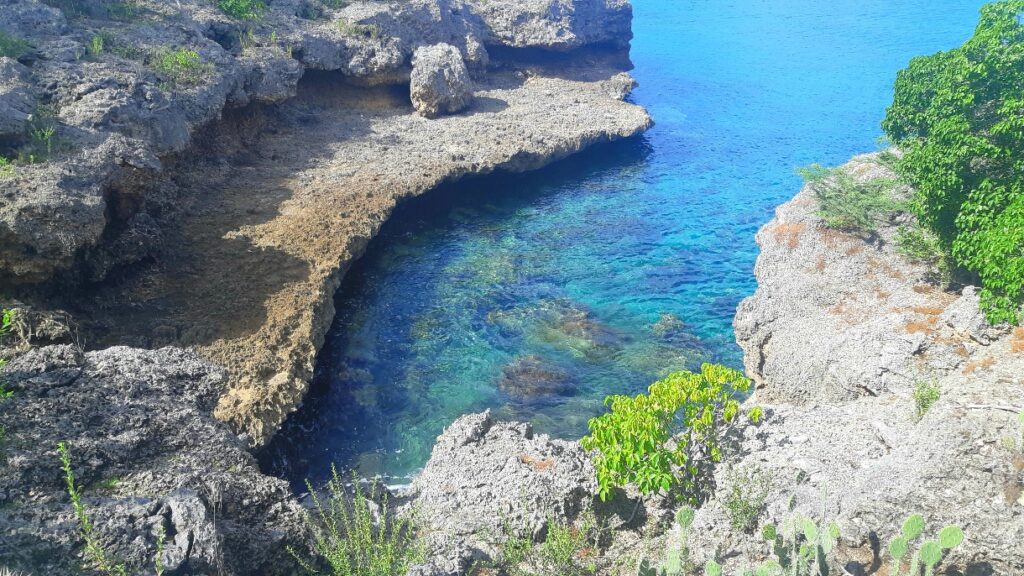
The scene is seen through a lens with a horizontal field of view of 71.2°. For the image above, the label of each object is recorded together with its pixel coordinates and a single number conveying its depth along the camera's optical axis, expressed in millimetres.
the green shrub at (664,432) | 9195
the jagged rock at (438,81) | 29234
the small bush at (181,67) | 21406
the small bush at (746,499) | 8695
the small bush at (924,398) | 10195
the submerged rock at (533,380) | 16281
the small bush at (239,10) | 27266
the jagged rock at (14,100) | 16047
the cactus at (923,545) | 6355
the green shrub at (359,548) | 7477
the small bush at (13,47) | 18828
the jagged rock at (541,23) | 37000
